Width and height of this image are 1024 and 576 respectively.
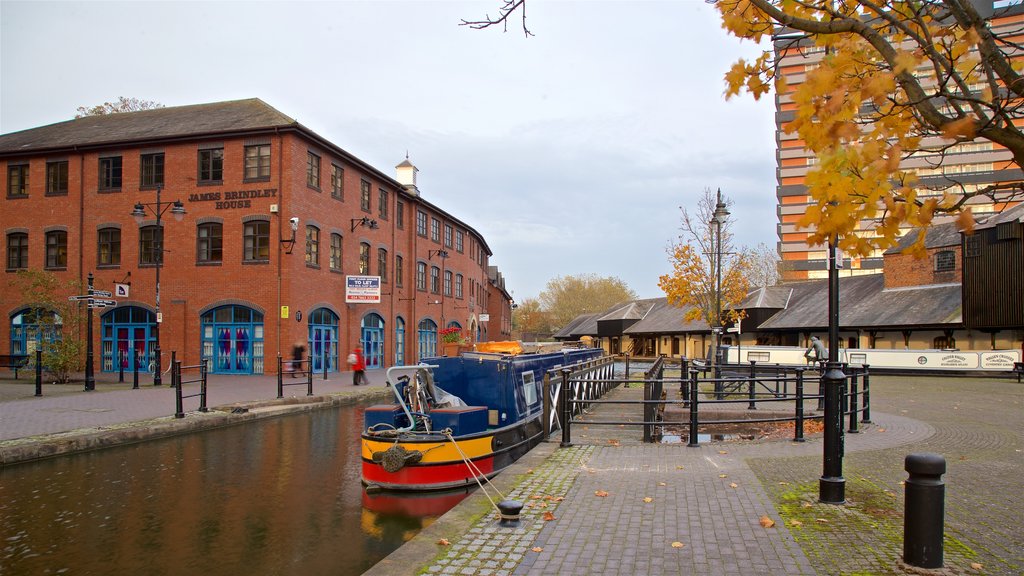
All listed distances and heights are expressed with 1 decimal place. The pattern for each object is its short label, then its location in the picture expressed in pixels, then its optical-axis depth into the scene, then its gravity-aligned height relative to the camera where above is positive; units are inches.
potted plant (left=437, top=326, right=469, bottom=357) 599.5 -39.7
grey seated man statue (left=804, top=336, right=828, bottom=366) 748.0 -47.1
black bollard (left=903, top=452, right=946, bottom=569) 179.2 -54.6
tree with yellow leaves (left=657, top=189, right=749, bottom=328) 1481.3 +56.6
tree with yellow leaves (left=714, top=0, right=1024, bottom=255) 138.3 +44.0
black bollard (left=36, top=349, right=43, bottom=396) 697.6 -70.3
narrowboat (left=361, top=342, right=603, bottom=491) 355.9 -67.8
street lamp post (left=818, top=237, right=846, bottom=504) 245.1 -49.9
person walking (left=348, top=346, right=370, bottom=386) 938.7 -87.0
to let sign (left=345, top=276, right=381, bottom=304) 1171.9 +26.3
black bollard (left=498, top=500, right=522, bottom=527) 228.7 -69.0
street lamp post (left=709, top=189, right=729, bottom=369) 840.3 +111.4
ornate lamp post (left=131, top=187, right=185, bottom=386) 850.8 +113.0
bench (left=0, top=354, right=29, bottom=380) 1159.4 -97.9
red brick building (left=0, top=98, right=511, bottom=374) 1069.8 +123.6
